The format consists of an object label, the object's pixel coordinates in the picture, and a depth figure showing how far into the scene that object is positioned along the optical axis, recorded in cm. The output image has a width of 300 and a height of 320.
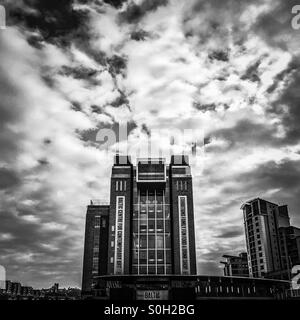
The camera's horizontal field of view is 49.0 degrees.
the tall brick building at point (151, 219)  9844
